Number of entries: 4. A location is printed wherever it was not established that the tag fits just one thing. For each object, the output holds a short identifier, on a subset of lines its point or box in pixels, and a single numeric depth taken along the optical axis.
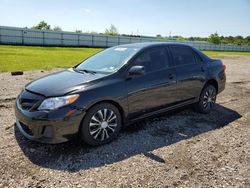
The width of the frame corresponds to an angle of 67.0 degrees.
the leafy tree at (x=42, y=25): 58.52
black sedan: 2.77
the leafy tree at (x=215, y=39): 56.05
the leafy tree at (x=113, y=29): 68.30
